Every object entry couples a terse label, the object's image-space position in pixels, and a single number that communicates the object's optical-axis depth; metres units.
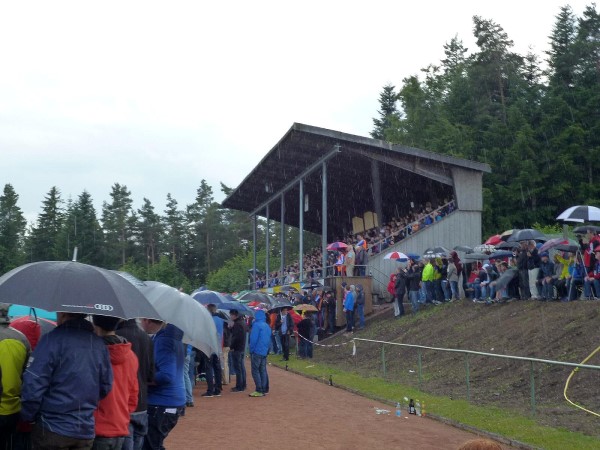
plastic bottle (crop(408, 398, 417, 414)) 15.11
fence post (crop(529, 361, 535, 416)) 13.98
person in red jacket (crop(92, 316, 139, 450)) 5.89
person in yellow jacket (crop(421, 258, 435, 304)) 28.09
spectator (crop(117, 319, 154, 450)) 6.82
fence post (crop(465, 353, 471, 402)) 16.34
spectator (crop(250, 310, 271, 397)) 17.08
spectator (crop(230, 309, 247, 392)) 17.94
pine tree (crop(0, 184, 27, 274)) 89.19
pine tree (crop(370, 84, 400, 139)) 95.69
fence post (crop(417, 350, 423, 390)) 18.84
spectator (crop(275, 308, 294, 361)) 27.68
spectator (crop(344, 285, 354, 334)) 30.55
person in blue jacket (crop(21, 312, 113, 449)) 5.40
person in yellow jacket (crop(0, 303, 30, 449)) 5.64
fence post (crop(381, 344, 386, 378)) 20.86
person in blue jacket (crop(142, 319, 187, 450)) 7.63
